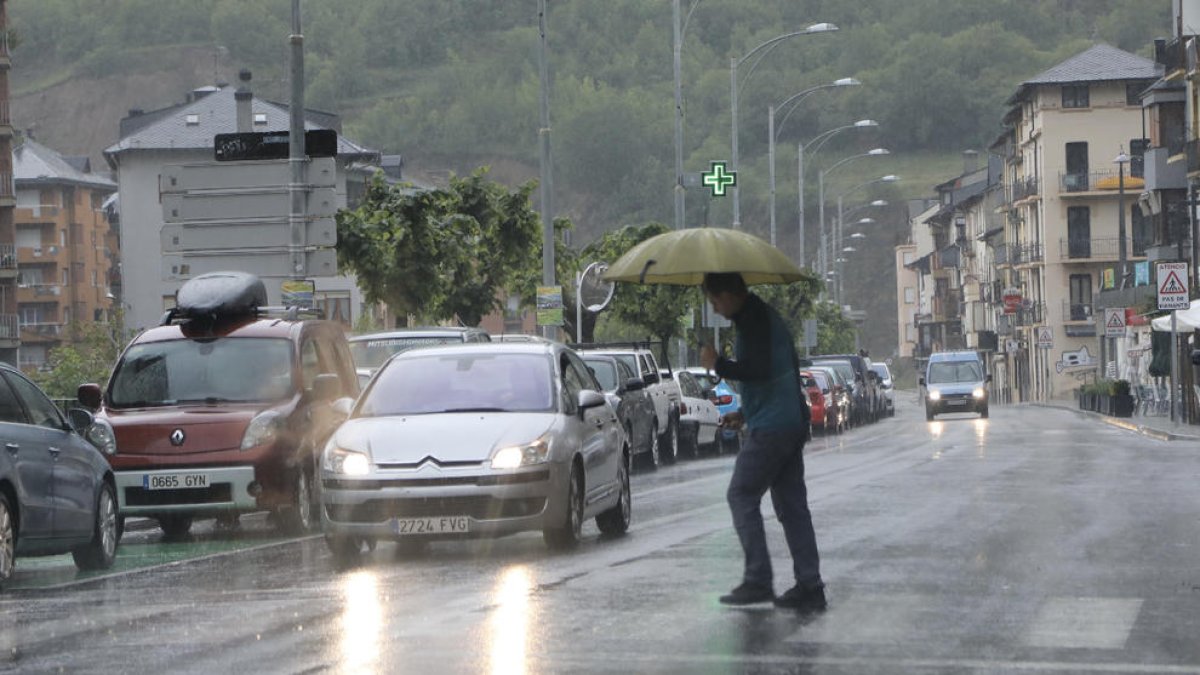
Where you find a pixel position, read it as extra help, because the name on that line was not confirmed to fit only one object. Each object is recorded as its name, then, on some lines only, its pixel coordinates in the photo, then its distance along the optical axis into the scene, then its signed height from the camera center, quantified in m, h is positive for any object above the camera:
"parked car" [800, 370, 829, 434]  48.47 -2.28
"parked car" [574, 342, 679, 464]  33.59 -1.55
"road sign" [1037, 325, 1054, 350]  82.50 -1.95
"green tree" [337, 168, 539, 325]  44.53 +1.28
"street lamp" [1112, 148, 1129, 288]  86.44 +2.02
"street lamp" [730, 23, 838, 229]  54.16 +6.11
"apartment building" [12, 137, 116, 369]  131.50 +4.53
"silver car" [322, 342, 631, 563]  15.19 -1.03
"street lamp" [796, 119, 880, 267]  89.88 +5.00
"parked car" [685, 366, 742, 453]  39.22 -1.77
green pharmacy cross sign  48.16 +2.54
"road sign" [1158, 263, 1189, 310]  44.53 -0.10
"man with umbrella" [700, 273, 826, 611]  11.89 -0.79
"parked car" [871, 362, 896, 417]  81.42 -3.60
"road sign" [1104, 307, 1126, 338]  56.19 -0.95
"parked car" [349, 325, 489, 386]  28.62 -0.44
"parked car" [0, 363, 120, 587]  14.85 -1.16
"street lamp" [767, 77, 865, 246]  64.44 +5.79
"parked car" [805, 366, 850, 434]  51.34 -2.48
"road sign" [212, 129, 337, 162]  29.36 +2.18
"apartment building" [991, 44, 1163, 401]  115.00 +5.05
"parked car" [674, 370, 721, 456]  37.38 -2.03
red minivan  19.09 -0.84
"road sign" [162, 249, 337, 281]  31.80 +0.74
